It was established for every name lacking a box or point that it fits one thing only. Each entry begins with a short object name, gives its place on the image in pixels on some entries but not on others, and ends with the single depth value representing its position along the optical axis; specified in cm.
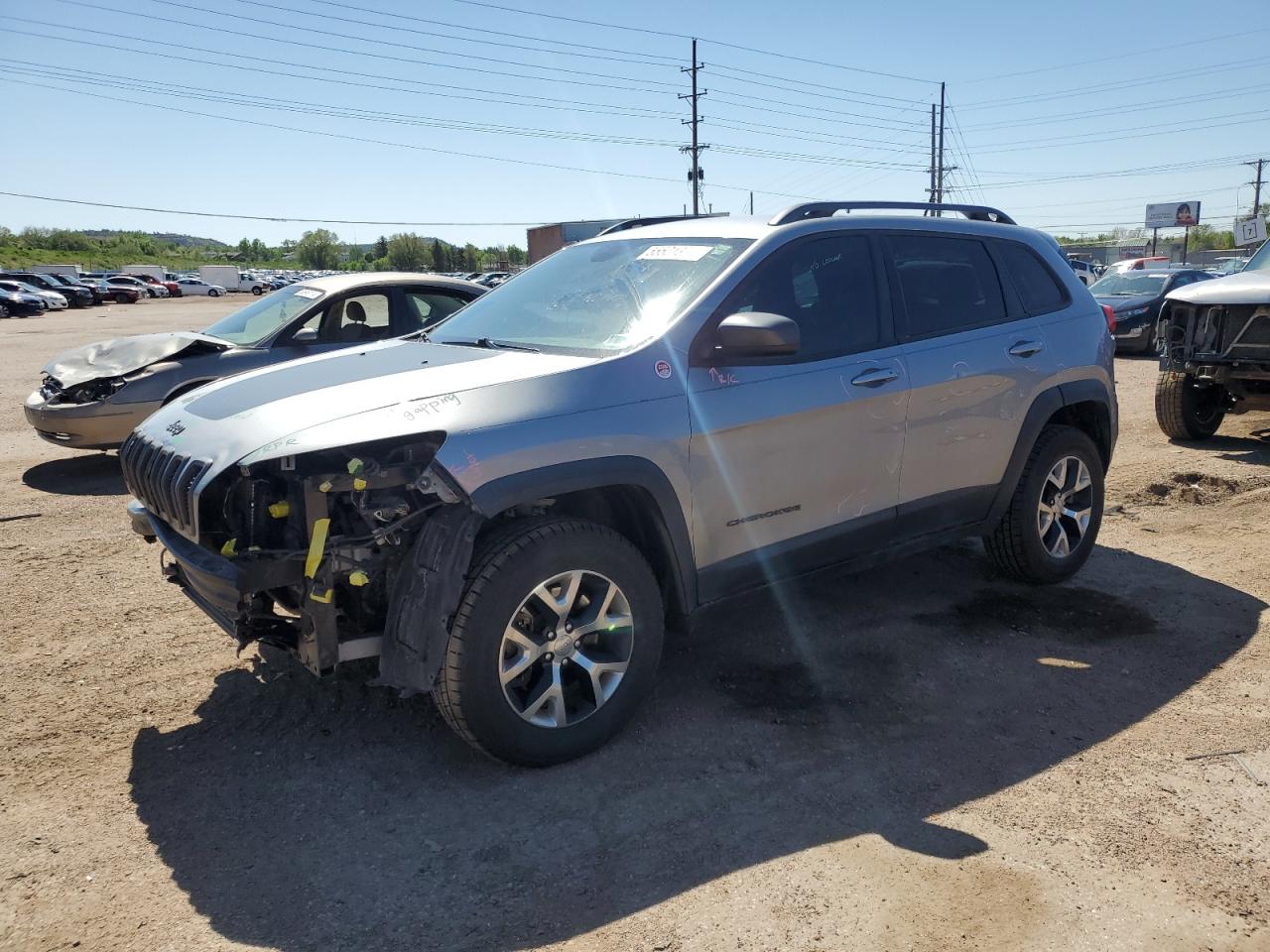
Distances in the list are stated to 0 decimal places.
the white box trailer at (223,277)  7750
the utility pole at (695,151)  5172
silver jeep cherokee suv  304
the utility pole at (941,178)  5950
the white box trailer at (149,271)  7816
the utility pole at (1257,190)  7700
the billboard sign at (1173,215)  5825
